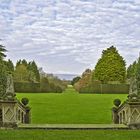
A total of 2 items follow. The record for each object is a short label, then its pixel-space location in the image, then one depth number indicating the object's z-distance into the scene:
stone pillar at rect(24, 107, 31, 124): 14.48
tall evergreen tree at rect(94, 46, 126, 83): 63.34
